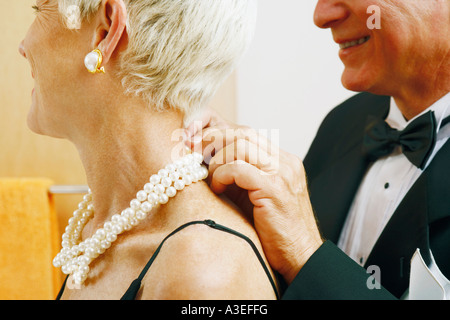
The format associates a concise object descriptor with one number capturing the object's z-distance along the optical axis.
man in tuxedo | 0.82
